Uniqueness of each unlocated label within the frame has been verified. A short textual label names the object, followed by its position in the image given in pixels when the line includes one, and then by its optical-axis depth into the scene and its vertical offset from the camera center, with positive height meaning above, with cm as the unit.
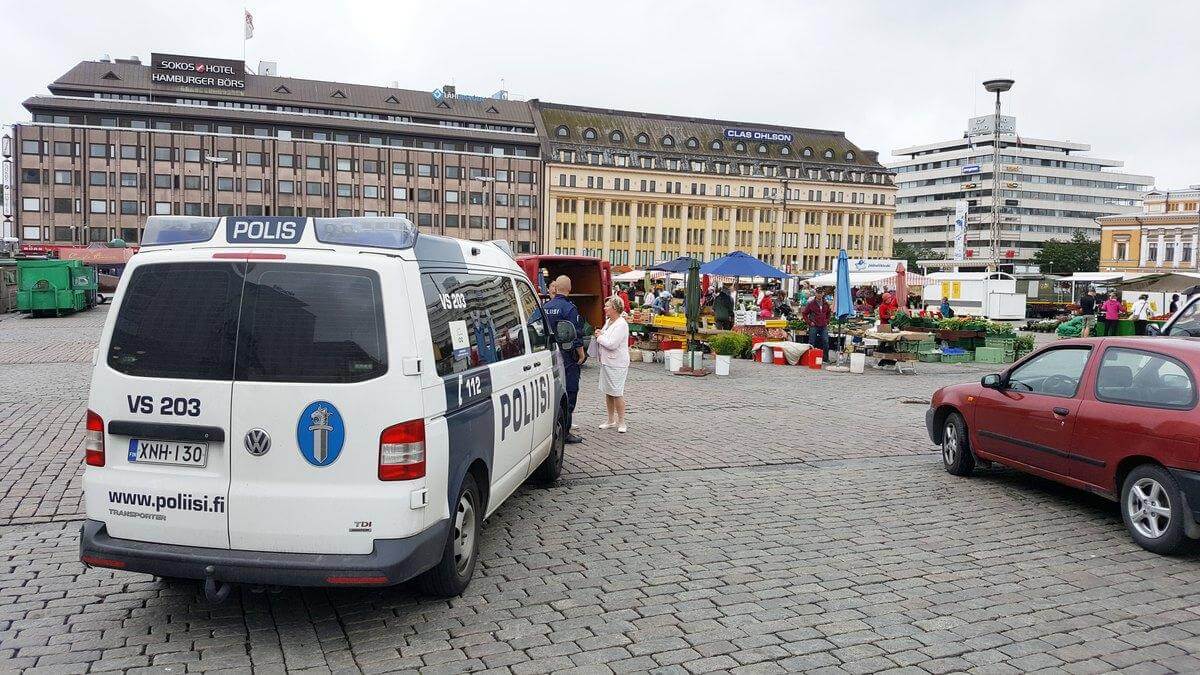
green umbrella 1753 -27
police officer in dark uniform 984 -66
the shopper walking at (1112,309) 2961 -36
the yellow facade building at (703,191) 10656 +1217
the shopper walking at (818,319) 2059 -65
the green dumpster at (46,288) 3300 -64
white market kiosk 4162 +1
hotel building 8362 +1208
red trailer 2045 +16
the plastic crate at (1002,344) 2223 -119
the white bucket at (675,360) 1823 -149
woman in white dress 1047 -75
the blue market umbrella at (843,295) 2134 -10
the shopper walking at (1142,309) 3028 -35
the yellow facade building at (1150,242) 8331 +547
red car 594 -96
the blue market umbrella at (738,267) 2293 +57
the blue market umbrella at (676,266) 3093 +76
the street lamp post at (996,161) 5493 +858
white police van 432 -65
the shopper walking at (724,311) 2170 -55
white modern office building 13725 +1642
